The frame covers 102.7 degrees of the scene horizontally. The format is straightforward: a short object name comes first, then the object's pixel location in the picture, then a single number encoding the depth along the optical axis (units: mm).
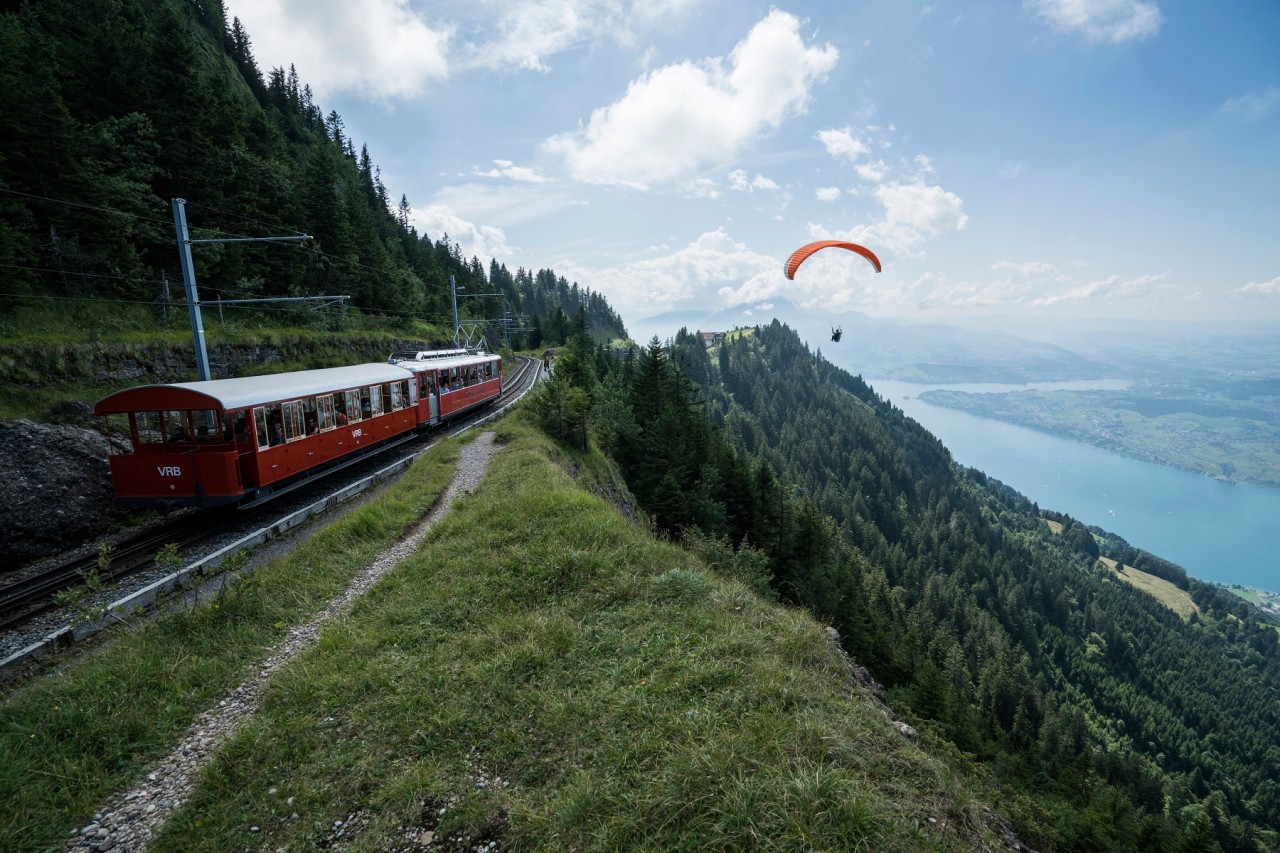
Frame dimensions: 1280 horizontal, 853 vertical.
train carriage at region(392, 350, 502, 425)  24031
